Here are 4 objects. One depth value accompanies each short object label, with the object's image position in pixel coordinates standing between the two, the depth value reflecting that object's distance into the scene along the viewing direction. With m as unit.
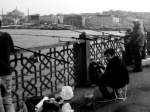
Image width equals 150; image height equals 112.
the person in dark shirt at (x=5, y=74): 3.34
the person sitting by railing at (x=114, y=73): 5.05
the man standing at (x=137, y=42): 7.83
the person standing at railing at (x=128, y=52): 9.14
